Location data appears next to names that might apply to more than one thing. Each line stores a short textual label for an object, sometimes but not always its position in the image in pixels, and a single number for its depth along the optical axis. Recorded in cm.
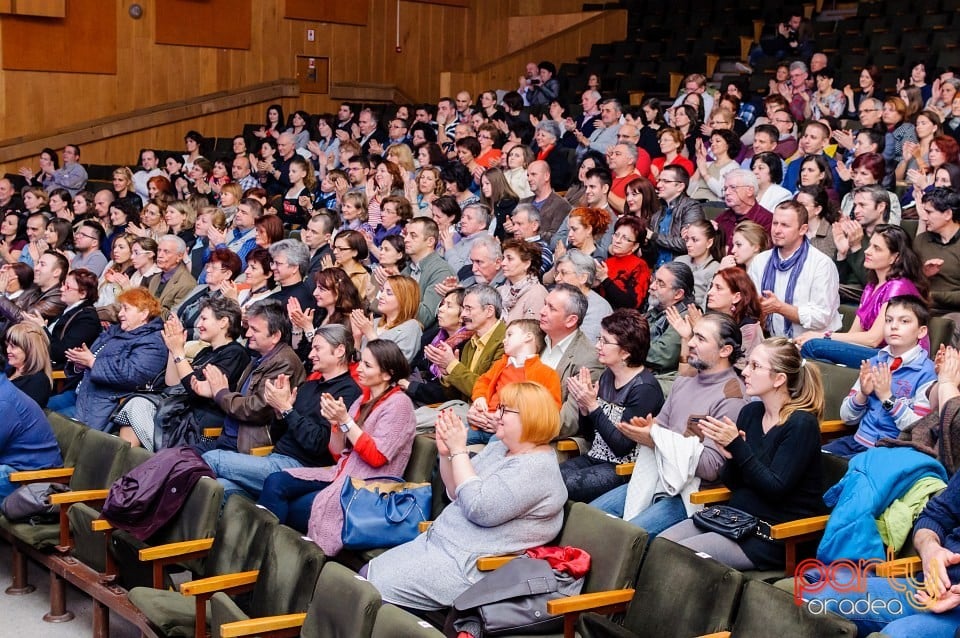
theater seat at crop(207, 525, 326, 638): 277
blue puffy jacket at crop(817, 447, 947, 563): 271
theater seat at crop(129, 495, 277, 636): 302
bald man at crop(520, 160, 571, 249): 588
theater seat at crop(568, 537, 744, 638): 253
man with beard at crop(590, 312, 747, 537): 314
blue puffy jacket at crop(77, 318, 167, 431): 443
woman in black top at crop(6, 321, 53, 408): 447
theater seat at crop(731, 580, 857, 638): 227
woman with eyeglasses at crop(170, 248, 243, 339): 521
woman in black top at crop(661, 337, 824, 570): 288
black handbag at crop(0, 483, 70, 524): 378
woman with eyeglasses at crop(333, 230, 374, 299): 517
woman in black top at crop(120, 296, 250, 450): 410
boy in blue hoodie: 327
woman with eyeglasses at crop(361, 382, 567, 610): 289
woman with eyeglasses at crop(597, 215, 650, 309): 466
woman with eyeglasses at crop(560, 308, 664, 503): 337
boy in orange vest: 351
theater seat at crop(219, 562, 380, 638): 262
